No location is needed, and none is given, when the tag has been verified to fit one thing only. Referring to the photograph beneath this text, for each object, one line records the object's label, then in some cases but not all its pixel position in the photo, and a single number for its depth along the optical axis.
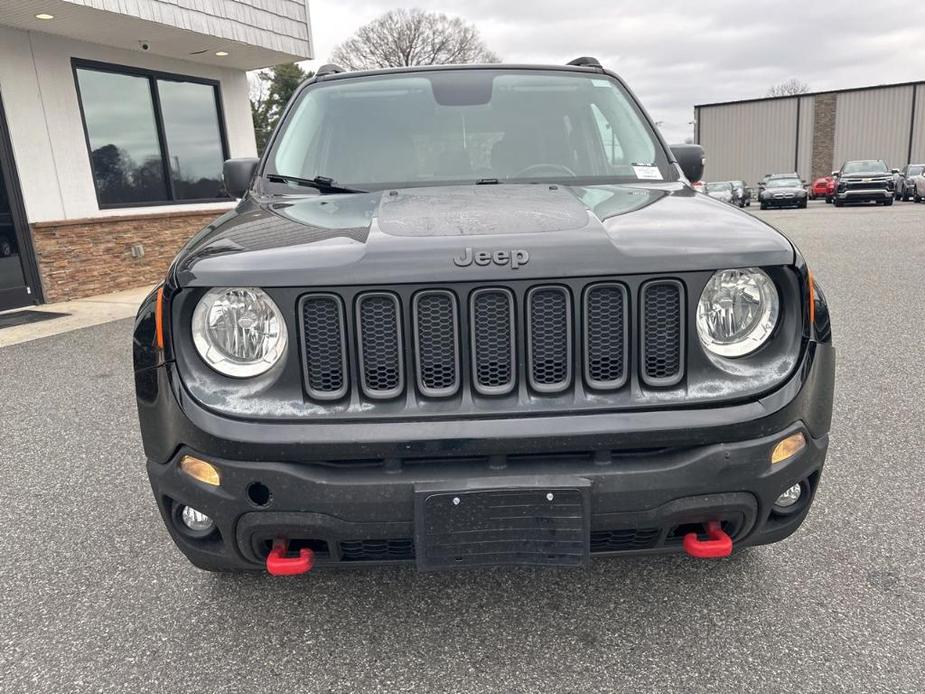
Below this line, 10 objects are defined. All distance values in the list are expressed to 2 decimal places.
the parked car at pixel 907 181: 28.52
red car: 36.53
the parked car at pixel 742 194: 35.91
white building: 8.27
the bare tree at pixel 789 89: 67.54
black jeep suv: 1.68
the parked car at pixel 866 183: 25.78
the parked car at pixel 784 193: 28.27
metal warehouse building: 42.59
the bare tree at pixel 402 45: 41.94
